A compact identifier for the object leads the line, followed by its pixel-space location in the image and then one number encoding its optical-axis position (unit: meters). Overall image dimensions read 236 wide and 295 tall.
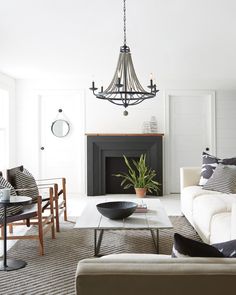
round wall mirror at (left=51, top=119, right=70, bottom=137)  6.63
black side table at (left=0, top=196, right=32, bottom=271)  2.84
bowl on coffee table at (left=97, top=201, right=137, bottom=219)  3.01
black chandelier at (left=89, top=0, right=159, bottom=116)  2.96
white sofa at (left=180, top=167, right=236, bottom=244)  2.68
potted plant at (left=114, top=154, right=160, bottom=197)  6.17
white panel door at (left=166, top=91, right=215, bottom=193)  6.72
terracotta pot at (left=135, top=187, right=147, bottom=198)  6.15
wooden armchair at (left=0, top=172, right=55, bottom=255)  3.20
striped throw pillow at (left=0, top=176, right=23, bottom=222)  3.23
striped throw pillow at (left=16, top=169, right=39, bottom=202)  3.82
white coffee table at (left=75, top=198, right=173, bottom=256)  2.85
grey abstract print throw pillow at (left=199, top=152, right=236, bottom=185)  4.34
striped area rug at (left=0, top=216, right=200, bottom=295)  2.51
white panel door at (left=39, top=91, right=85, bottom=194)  6.63
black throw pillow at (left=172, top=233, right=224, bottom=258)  1.39
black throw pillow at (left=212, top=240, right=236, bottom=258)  1.43
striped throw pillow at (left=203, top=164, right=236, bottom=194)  3.95
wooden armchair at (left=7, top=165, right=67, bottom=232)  3.79
